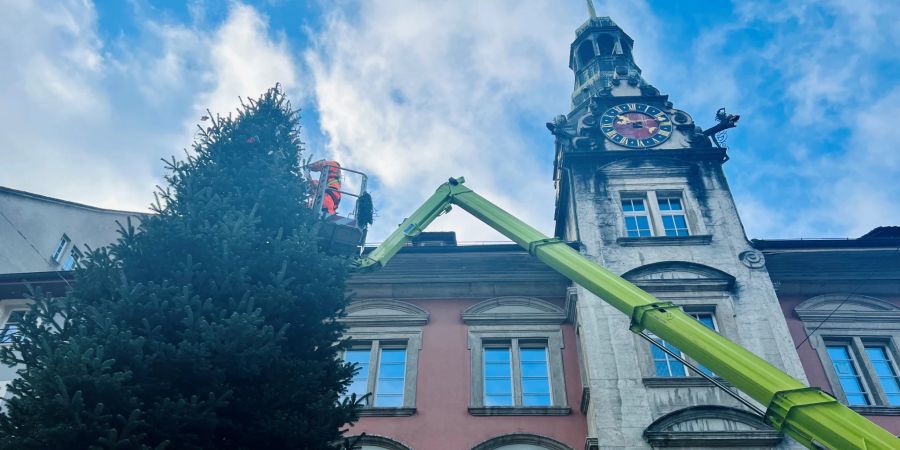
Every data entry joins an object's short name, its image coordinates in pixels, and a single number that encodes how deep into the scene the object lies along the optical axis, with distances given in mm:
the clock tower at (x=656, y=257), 13562
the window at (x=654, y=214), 17641
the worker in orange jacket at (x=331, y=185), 17672
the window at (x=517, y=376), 15516
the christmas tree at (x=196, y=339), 7445
